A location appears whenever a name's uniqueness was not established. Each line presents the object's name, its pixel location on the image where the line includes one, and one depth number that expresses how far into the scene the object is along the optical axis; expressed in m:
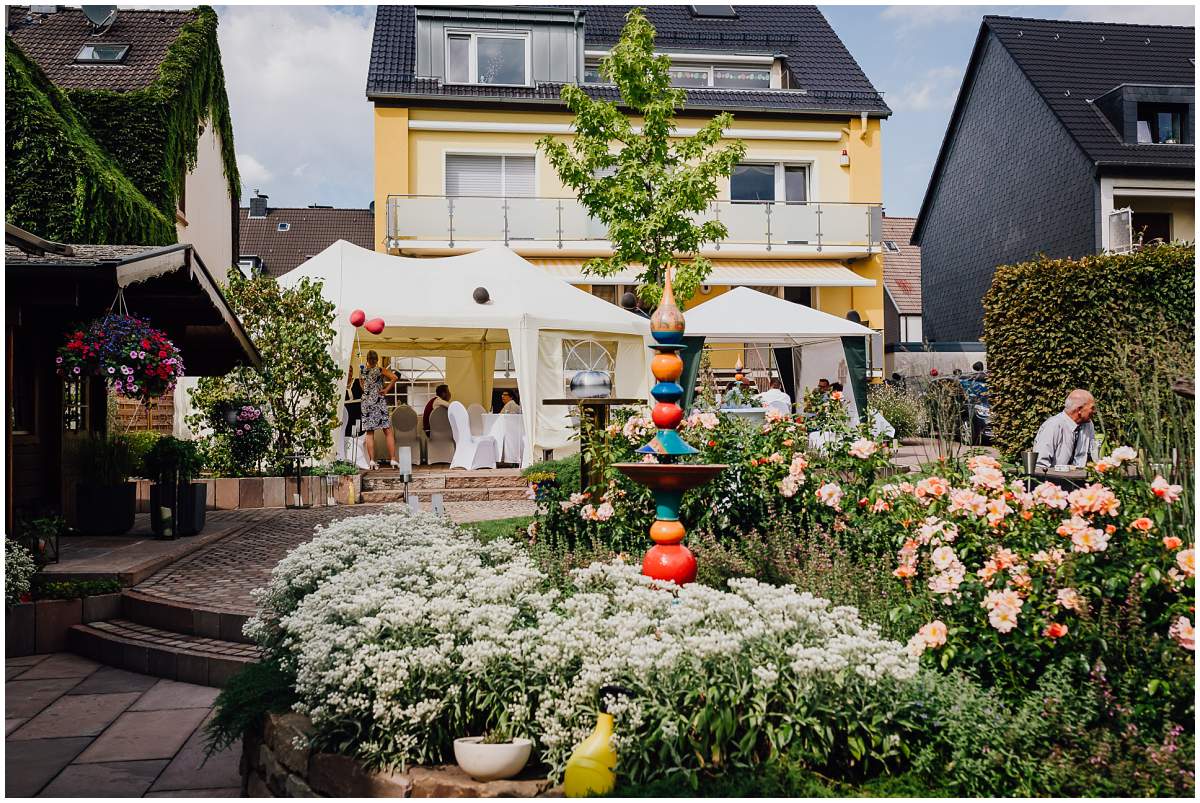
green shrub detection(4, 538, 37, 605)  5.99
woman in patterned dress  12.94
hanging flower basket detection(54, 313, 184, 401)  7.20
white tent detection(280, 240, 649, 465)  13.22
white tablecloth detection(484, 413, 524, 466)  13.88
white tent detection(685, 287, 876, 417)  15.09
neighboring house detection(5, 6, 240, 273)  11.69
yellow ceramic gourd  2.92
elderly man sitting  7.35
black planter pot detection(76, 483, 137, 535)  8.65
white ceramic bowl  3.06
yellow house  20.89
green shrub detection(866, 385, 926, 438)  15.65
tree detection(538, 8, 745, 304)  15.16
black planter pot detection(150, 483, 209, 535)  8.42
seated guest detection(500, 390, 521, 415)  14.69
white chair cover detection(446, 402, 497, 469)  13.58
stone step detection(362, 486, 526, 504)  12.28
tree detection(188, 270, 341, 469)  12.18
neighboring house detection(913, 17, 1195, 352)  21.14
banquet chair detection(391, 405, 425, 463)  14.25
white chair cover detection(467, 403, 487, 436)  14.98
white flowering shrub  3.00
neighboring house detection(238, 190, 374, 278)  40.94
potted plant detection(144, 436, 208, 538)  8.45
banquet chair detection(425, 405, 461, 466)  14.66
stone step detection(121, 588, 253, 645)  5.76
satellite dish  18.53
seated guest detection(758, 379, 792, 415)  14.93
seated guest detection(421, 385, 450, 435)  14.64
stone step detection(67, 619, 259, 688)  5.38
